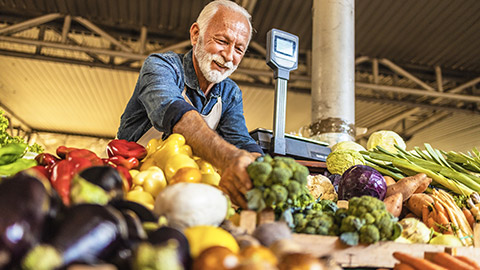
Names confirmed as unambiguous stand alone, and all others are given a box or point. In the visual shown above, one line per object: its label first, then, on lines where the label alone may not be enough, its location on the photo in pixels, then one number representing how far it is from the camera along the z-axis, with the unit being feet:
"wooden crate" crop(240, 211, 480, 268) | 4.01
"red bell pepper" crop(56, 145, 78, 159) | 4.93
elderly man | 5.67
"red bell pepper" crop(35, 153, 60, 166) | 4.75
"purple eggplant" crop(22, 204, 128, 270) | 2.21
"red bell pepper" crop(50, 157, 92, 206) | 3.75
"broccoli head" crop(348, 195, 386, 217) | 4.45
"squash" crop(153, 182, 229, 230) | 3.59
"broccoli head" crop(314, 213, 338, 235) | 4.47
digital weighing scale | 7.75
